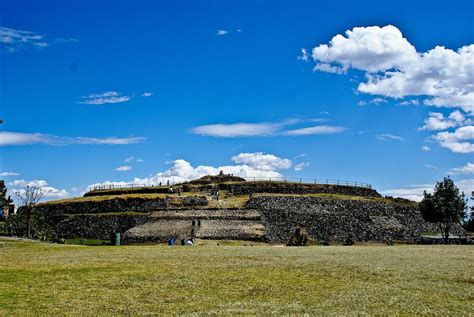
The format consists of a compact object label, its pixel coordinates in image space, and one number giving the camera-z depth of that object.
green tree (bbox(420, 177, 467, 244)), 79.44
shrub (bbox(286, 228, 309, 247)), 66.00
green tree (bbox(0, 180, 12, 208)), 52.86
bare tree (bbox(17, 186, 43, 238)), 69.53
